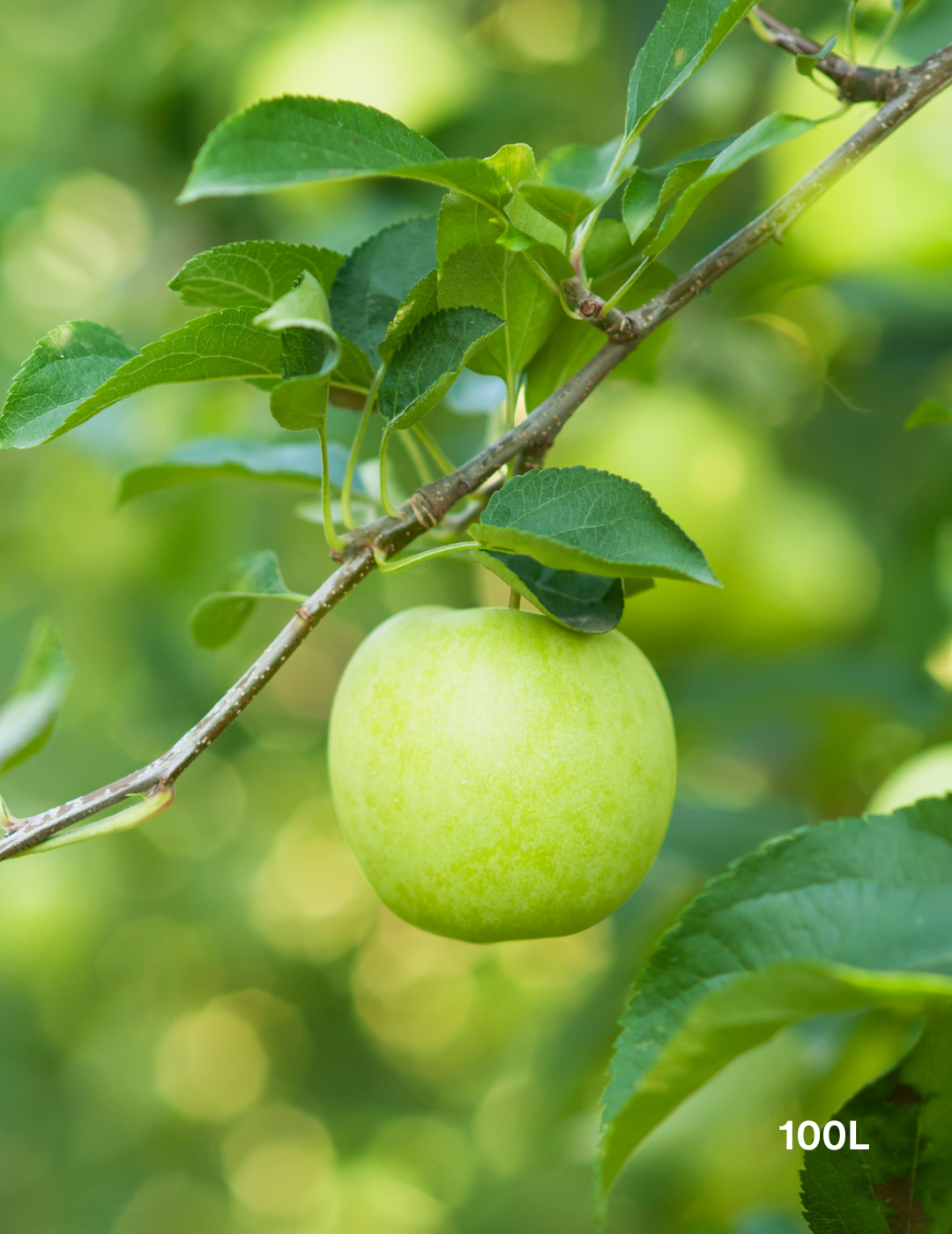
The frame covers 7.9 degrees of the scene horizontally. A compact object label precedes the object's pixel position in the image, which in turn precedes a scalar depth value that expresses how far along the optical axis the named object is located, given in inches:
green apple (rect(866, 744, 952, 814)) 59.9
